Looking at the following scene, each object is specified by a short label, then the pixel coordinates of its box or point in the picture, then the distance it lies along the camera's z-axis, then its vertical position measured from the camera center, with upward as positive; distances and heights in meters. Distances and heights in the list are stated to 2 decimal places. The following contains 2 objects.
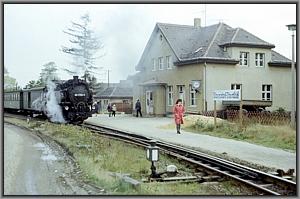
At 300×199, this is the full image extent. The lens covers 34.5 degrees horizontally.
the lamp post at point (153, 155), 7.39 -0.85
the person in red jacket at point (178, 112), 11.73 -0.30
